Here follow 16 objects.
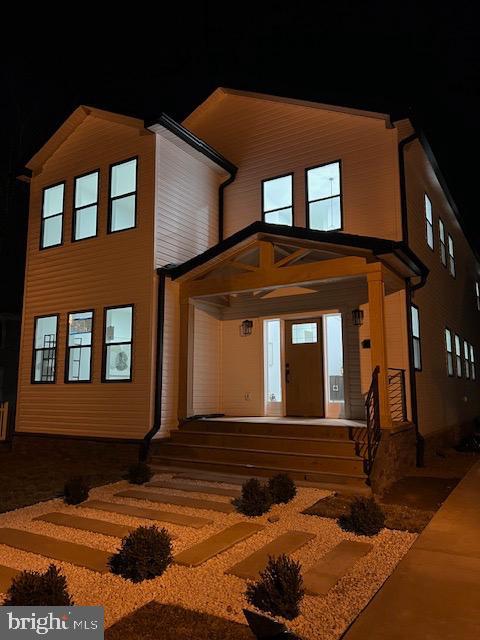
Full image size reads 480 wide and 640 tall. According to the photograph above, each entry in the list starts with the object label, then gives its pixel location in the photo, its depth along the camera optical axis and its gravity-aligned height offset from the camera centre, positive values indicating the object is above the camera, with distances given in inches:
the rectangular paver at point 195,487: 265.1 -58.1
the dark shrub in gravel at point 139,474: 293.7 -54.0
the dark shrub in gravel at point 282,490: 244.3 -52.8
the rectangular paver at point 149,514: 213.8 -59.7
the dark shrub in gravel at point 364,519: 194.2 -54.3
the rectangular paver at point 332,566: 145.2 -59.6
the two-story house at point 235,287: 338.6 +75.6
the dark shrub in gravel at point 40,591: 124.7 -53.5
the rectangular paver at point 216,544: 168.9 -59.9
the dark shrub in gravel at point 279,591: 129.0 -56.0
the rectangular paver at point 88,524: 200.8 -60.0
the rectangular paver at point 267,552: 157.6 -60.0
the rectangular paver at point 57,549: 167.0 -60.3
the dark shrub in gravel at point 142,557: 153.4 -54.8
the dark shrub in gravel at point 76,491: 248.4 -54.3
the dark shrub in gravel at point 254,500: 224.4 -53.7
